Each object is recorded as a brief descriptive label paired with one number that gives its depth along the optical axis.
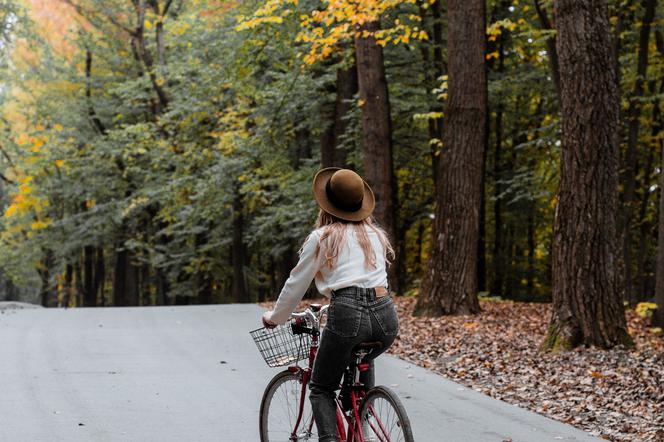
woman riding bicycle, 9.88
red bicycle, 9.79
